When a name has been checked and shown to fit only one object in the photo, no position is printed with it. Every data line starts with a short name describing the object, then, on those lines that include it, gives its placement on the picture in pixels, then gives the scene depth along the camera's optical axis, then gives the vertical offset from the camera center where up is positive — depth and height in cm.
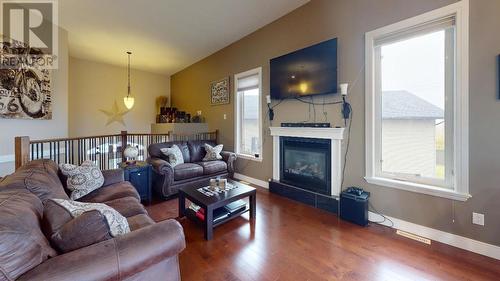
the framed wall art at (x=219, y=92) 514 +122
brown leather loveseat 349 -53
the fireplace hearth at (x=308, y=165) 311 -43
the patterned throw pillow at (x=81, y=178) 222 -43
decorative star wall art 645 +79
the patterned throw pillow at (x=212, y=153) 454 -30
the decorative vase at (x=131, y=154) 348 -24
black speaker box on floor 262 -86
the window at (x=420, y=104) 212 +41
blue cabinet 324 -59
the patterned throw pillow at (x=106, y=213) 122 -44
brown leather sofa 88 -55
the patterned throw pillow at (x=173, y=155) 393 -29
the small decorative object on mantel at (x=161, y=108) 689 +111
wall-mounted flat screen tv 306 +108
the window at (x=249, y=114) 439 +57
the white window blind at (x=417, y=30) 218 +123
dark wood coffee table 228 -70
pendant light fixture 502 +92
